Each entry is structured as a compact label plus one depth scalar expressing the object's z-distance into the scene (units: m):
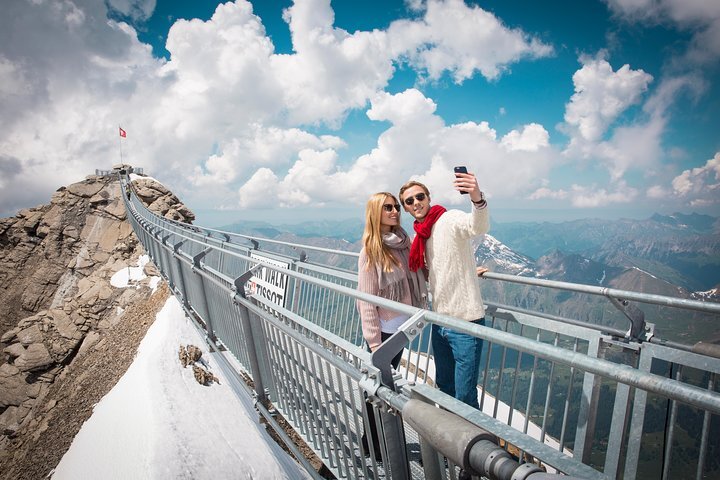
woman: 3.30
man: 3.00
